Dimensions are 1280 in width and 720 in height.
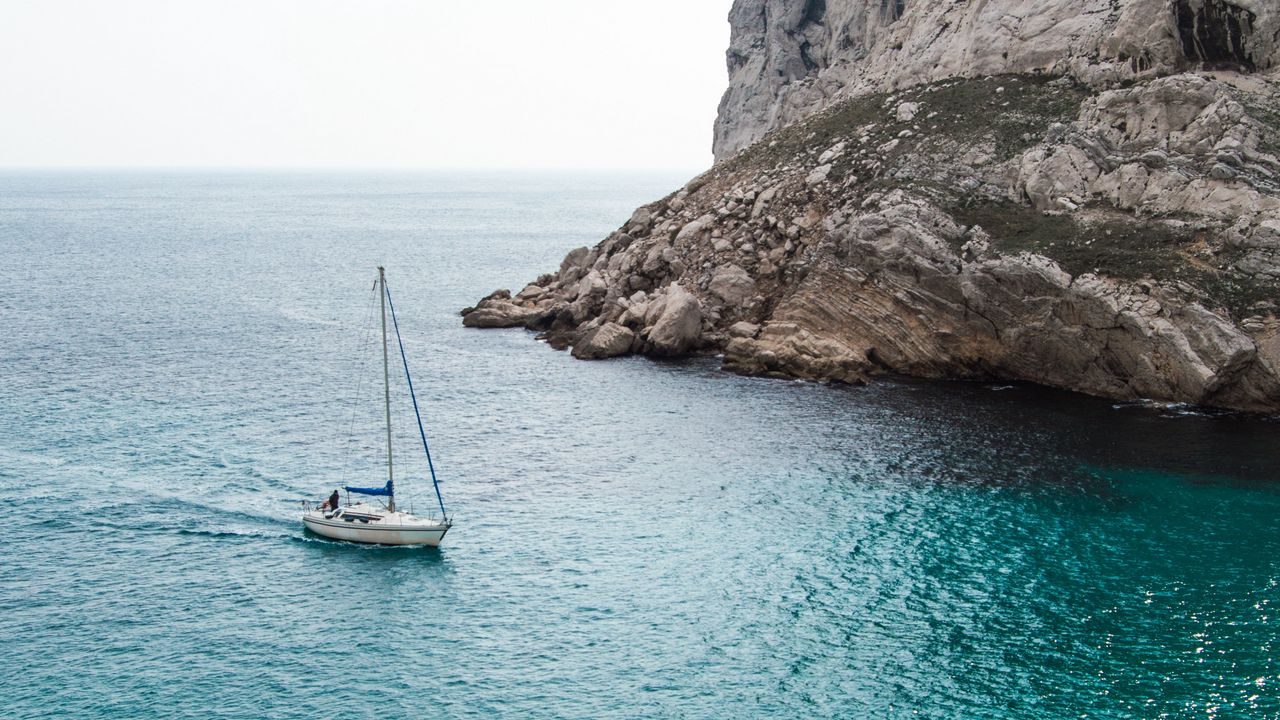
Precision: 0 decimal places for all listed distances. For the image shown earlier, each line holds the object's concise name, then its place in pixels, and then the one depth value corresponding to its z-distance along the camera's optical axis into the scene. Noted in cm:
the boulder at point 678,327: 9256
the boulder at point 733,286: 9506
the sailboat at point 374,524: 5484
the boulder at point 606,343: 9394
